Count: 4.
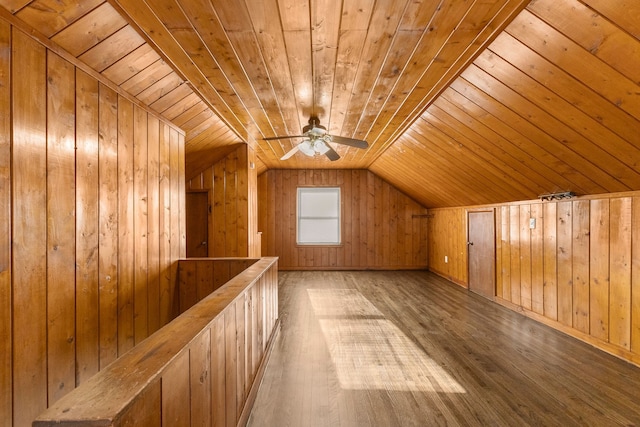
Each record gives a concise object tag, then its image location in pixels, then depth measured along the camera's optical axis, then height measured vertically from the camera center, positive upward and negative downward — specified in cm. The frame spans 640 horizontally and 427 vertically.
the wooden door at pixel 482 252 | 484 -63
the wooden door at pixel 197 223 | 505 -11
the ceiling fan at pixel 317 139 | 328 +82
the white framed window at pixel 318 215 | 751 +0
